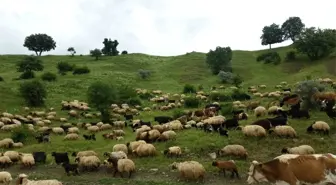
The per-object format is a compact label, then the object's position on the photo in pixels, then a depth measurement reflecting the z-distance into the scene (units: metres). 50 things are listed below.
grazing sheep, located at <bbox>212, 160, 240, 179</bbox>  18.39
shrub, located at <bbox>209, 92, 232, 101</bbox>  47.89
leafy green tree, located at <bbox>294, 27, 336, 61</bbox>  71.56
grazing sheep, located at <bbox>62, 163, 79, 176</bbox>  20.55
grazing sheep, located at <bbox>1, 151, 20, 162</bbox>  23.35
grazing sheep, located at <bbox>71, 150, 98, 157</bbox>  22.60
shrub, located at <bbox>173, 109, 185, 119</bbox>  36.86
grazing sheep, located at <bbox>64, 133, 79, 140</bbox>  29.64
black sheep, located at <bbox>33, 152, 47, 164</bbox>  23.14
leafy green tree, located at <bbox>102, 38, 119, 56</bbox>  108.75
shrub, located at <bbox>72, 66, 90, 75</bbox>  71.75
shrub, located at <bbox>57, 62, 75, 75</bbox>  73.91
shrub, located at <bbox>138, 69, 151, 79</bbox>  74.31
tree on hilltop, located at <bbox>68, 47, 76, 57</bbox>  108.57
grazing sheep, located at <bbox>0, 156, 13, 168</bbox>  22.80
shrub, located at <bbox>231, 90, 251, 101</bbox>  47.35
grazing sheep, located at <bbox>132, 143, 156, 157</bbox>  22.27
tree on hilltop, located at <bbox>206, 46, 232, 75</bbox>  75.94
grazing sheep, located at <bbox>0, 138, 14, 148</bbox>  27.84
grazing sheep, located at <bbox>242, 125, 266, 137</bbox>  22.89
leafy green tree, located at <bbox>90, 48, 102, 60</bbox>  96.32
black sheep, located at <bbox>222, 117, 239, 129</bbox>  26.36
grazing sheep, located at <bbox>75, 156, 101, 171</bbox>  20.86
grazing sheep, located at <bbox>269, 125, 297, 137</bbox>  22.85
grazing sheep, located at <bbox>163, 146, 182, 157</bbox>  21.94
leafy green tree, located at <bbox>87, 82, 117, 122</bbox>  42.17
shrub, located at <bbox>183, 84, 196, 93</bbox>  57.97
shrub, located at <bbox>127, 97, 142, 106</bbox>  50.31
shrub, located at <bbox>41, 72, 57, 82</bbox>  64.12
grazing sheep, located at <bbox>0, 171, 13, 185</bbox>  18.56
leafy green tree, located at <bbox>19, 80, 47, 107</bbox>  48.03
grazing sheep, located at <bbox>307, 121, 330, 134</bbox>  23.20
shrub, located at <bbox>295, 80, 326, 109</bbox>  30.44
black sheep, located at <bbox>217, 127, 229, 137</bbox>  24.29
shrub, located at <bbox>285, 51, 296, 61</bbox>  77.94
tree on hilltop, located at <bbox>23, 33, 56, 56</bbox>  113.38
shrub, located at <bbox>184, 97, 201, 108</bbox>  45.81
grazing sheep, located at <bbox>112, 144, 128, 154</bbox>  23.48
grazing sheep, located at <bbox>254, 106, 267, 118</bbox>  31.18
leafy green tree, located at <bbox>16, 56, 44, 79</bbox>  72.44
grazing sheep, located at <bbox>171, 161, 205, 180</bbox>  18.22
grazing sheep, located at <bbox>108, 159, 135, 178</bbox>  19.53
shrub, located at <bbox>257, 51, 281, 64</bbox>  79.00
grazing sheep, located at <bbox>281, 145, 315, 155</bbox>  19.64
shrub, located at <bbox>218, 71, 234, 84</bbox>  65.68
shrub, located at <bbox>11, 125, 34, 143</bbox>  30.33
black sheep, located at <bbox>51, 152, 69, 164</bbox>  22.58
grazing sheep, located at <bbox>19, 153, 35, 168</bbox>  22.34
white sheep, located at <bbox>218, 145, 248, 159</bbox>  20.77
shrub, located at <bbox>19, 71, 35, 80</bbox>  65.81
